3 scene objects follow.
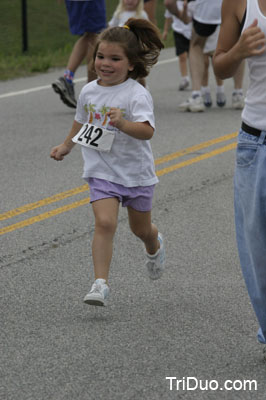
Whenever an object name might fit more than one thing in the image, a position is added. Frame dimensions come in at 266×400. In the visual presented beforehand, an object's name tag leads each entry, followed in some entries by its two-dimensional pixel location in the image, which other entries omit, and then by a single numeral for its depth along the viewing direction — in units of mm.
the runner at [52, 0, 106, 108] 20234
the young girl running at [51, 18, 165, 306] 9367
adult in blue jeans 7301
